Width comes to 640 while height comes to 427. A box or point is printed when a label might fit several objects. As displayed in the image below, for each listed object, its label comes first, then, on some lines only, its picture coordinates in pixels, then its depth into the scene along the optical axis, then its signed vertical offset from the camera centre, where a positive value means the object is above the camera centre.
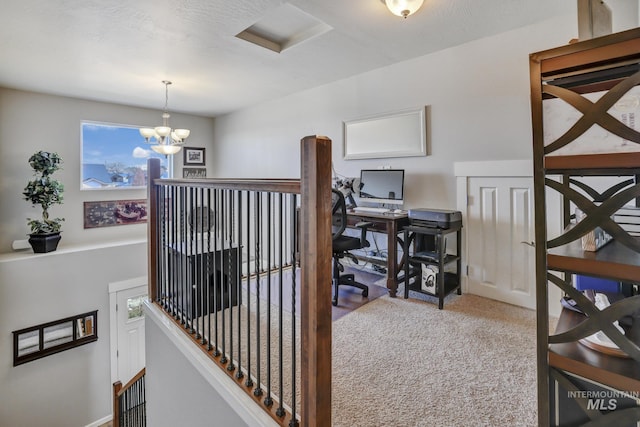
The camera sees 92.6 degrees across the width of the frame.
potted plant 4.14 +0.26
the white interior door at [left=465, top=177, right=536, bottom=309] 2.55 -0.24
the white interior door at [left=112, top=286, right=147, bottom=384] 4.85 -1.93
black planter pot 4.15 -0.37
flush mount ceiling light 2.03 +1.39
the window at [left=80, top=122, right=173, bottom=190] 4.95 +0.99
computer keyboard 3.22 +0.03
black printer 2.65 -0.05
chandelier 3.60 +0.96
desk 2.80 -0.15
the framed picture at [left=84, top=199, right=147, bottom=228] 4.95 +0.02
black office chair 2.64 -0.29
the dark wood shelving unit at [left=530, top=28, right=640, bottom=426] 0.75 -0.04
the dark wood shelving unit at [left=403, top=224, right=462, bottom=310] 2.55 -0.42
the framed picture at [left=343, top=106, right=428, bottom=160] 3.21 +0.88
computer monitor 3.19 +0.29
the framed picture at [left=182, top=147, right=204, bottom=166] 6.02 +1.15
